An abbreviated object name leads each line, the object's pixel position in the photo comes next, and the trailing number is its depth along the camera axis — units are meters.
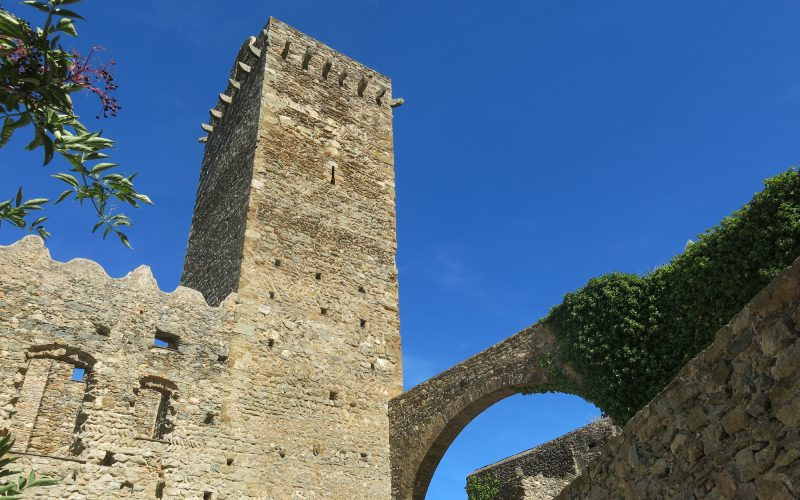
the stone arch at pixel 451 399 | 11.57
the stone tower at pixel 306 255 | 12.05
